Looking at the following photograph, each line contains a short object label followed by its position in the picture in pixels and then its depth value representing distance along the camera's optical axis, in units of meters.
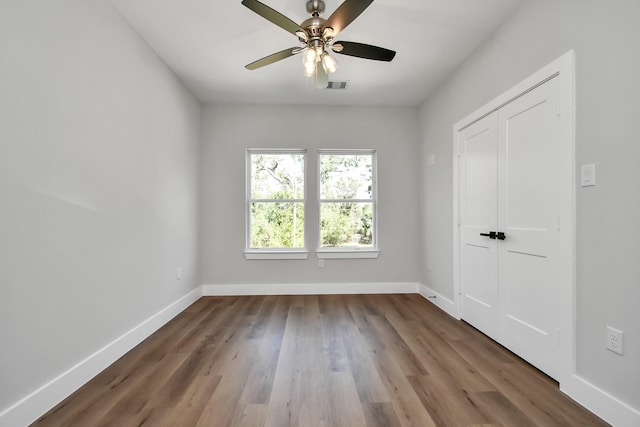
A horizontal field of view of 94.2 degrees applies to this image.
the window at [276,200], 4.27
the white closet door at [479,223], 2.62
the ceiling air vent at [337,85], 3.55
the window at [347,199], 4.32
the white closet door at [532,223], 1.94
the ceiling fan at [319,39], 1.83
